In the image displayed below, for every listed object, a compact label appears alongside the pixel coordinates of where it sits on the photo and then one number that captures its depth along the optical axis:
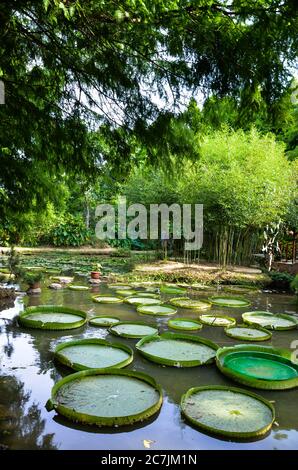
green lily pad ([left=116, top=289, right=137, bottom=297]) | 8.62
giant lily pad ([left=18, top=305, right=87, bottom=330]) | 5.64
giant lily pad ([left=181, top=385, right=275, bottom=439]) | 2.99
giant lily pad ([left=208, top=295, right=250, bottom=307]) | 7.85
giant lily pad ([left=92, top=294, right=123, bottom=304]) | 7.73
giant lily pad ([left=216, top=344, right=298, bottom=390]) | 3.91
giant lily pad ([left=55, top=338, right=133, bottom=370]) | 4.18
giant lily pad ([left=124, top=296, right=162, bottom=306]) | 7.52
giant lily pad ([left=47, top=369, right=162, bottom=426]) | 3.05
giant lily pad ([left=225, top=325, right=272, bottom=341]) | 5.55
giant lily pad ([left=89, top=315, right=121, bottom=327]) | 5.92
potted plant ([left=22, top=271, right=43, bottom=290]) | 8.41
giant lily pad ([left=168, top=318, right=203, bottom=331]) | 5.89
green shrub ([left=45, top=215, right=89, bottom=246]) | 19.95
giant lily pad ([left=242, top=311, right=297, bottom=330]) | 6.28
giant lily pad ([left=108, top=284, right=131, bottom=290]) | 9.53
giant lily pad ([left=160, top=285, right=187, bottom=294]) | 9.09
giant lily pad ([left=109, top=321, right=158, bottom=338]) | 5.41
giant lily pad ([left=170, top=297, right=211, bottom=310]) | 7.48
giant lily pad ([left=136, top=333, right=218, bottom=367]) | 4.43
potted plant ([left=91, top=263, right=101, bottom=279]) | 10.58
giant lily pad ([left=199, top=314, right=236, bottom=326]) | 6.26
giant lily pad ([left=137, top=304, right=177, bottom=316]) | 6.84
